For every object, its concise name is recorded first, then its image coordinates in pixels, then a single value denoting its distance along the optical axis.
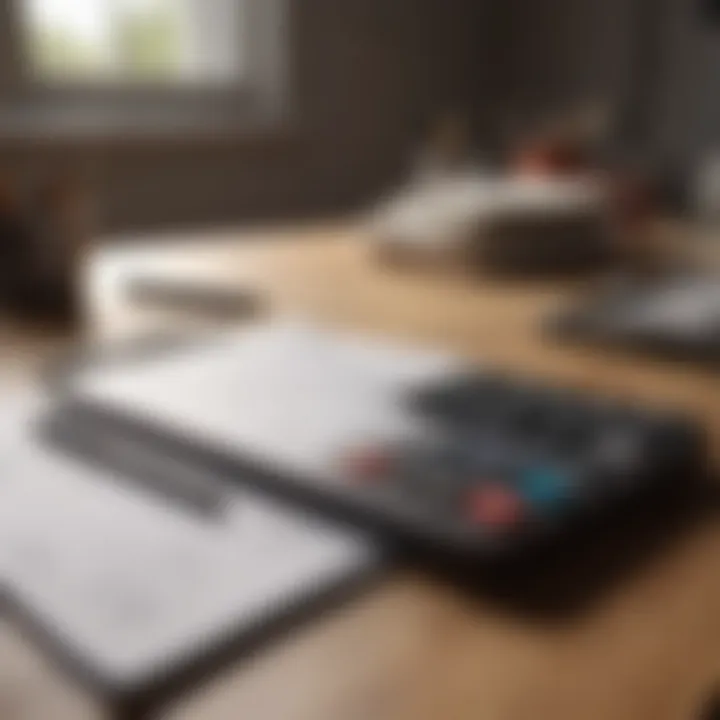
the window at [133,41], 2.10
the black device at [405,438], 0.53
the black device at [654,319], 0.88
